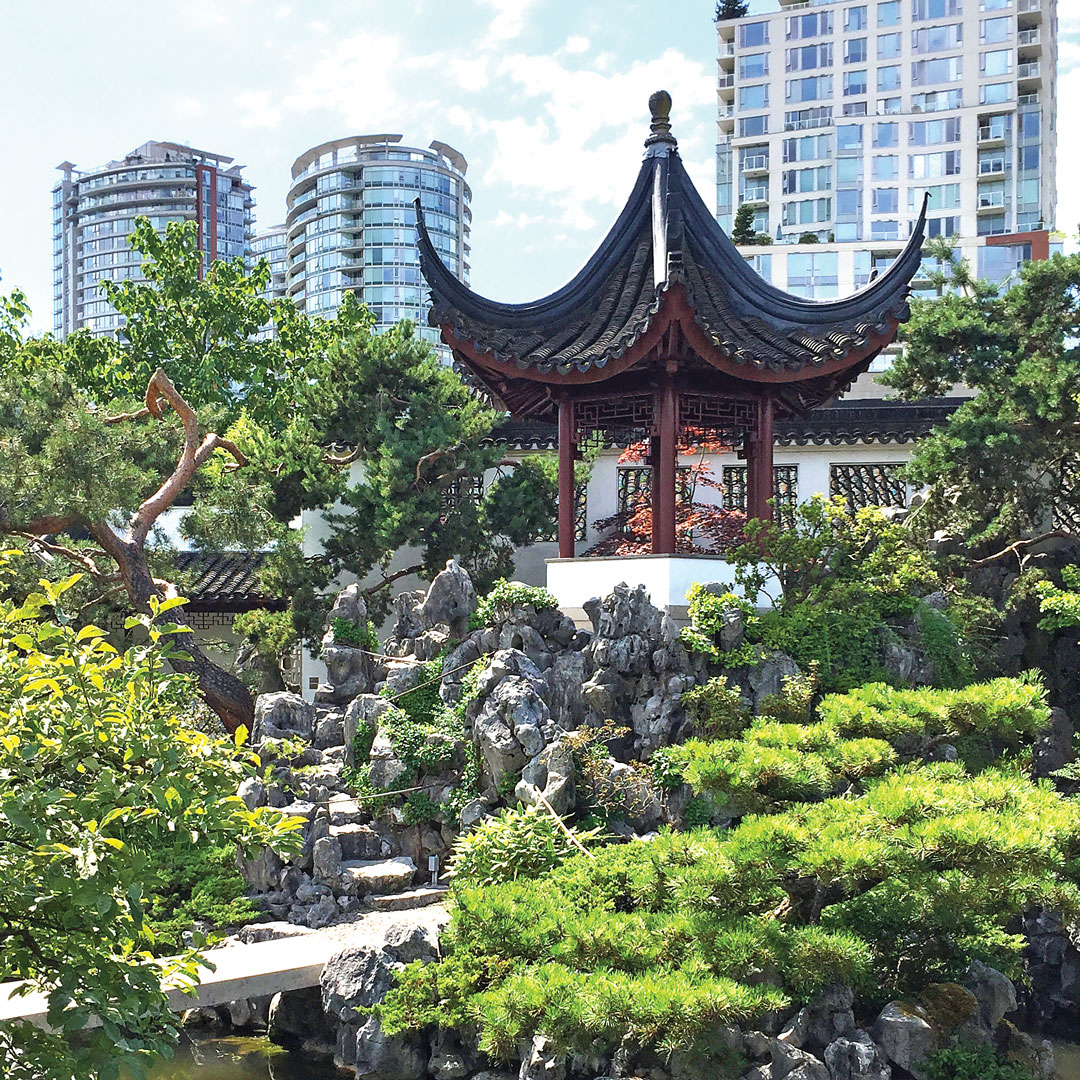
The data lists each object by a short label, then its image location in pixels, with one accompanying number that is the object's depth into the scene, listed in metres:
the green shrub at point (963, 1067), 7.14
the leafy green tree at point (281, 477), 11.39
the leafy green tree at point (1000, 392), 12.41
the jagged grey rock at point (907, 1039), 7.14
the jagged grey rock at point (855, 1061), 6.95
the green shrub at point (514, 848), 8.66
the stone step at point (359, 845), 10.19
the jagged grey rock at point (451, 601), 11.52
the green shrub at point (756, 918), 6.73
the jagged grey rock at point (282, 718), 11.12
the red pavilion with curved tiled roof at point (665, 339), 10.80
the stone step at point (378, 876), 9.60
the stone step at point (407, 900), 9.49
